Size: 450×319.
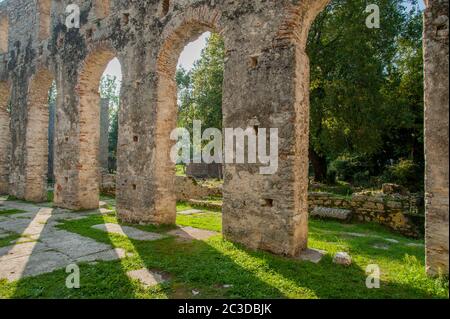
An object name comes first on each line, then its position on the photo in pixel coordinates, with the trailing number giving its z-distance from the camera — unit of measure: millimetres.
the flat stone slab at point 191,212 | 9531
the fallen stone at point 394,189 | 11500
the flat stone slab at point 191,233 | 6508
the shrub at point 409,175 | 14203
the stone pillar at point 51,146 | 19328
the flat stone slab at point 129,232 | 6572
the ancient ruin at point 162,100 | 5219
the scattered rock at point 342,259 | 4857
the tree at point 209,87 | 16250
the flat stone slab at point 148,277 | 4184
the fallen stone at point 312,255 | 5086
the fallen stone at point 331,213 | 8844
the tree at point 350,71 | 13125
